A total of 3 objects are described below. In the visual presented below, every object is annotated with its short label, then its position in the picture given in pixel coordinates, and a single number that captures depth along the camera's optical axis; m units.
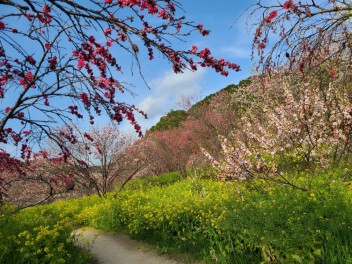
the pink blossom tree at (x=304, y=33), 4.27
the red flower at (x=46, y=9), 4.15
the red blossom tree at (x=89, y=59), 3.40
